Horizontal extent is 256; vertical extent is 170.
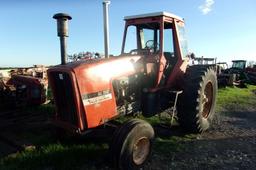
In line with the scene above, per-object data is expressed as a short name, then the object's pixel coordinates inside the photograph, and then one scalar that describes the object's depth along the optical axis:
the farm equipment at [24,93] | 5.66
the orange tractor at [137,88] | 2.88
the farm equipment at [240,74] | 11.76
